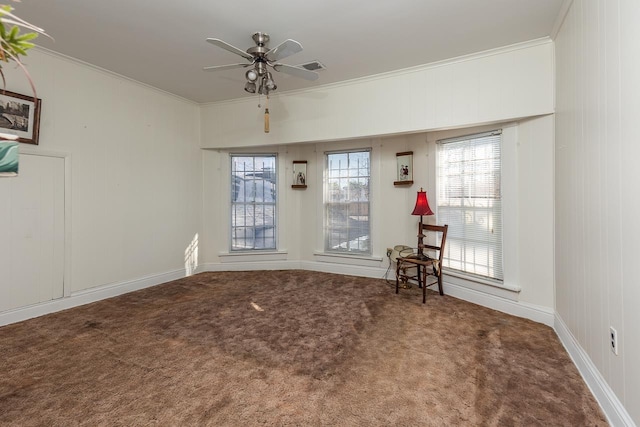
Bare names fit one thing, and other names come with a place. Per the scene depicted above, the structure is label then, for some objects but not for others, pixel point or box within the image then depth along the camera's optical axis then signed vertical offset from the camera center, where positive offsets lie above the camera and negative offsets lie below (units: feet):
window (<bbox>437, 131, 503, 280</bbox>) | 11.07 +0.53
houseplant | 2.95 +1.84
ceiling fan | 8.66 +4.57
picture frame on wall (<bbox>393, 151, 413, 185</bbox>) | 14.15 +2.31
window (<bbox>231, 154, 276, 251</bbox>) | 17.28 +0.87
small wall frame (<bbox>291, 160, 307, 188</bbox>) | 16.92 +2.40
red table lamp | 12.26 +0.29
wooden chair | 11.82 -1.92
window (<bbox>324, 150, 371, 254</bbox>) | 15.81 +0.68
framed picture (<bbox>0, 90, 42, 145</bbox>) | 9.61 +3.30
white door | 9.77 -0.74
